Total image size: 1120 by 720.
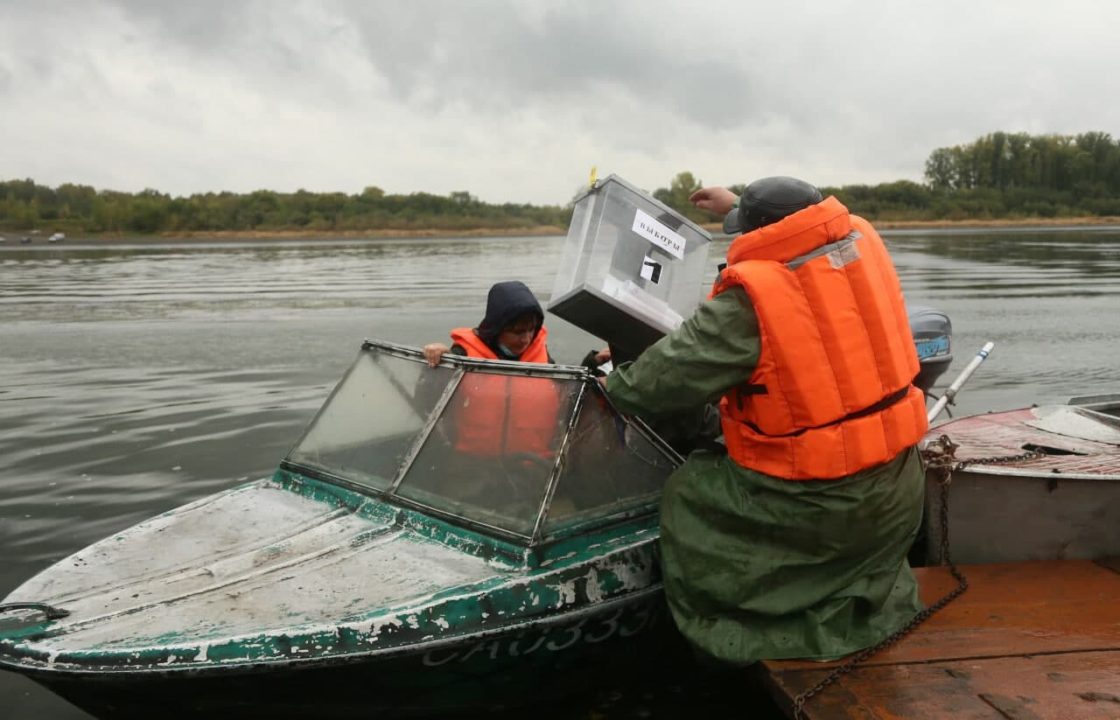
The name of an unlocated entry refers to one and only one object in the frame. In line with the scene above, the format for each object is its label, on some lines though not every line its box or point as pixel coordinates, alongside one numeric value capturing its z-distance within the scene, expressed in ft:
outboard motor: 17.37
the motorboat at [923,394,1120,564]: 13.71
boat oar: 17.74
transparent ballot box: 13.12
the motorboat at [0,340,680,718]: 9.75
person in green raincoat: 10.29
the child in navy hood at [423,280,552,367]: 14.57
